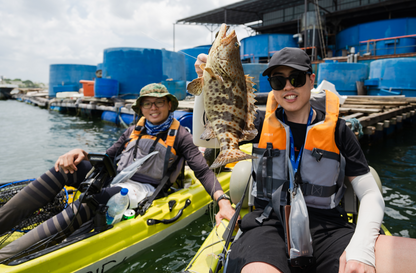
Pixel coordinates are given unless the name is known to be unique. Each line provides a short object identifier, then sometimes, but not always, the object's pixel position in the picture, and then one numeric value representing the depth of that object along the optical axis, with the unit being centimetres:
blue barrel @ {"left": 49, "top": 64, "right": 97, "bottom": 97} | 3328
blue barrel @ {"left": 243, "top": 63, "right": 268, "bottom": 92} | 1913
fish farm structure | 1351
